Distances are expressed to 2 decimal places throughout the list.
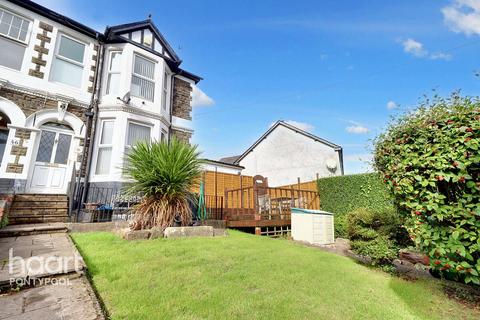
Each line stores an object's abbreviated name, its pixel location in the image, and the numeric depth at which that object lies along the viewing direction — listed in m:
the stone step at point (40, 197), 6.38
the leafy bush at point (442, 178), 2.46
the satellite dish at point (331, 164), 16.69
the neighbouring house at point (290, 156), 17.56
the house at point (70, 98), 7.31
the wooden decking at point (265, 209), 8.55
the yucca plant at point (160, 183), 5.57
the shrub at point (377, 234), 4.79
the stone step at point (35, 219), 5.76
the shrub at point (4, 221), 4.68
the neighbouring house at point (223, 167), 14.59
